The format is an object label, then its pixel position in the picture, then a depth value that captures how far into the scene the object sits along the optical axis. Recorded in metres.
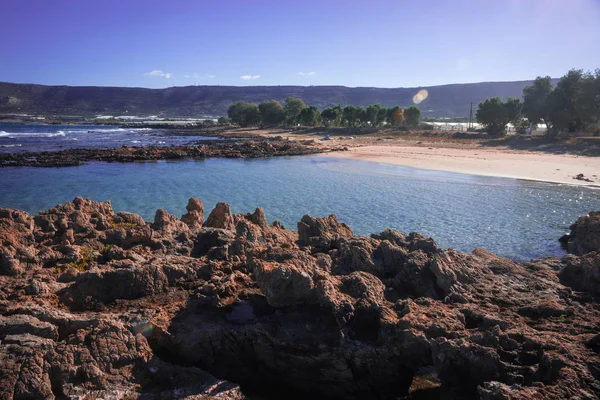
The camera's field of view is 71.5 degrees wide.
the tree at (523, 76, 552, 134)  58.69
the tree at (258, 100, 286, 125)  112.00
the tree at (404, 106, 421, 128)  87.56
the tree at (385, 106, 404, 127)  92.00
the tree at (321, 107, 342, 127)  99.52
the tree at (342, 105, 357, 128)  96.19
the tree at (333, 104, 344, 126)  99.66
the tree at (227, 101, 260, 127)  115.75
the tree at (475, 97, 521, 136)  68.25
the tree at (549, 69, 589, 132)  55.36
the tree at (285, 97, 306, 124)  115.19
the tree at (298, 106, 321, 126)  101.62
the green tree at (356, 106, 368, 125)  95.50
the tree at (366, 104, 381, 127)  93.50
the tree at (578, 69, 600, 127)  53.97
